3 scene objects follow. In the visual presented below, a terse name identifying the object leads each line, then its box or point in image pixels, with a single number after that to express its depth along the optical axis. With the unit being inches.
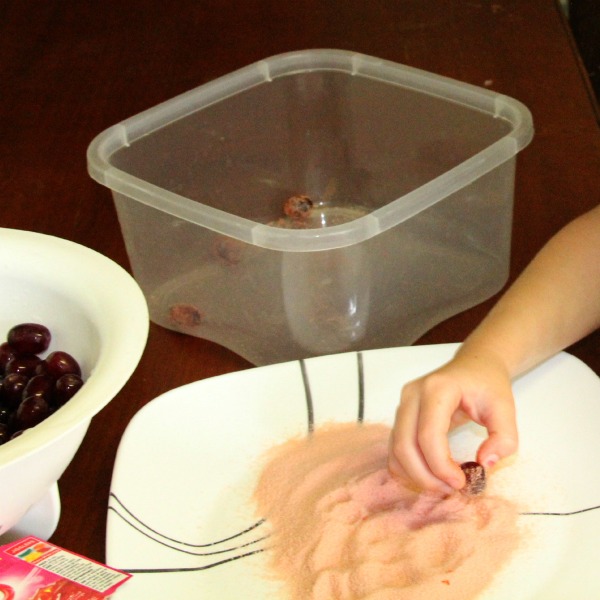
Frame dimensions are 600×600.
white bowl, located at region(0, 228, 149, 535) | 19.4
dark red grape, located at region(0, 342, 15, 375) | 25.4
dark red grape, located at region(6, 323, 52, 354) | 25.3
